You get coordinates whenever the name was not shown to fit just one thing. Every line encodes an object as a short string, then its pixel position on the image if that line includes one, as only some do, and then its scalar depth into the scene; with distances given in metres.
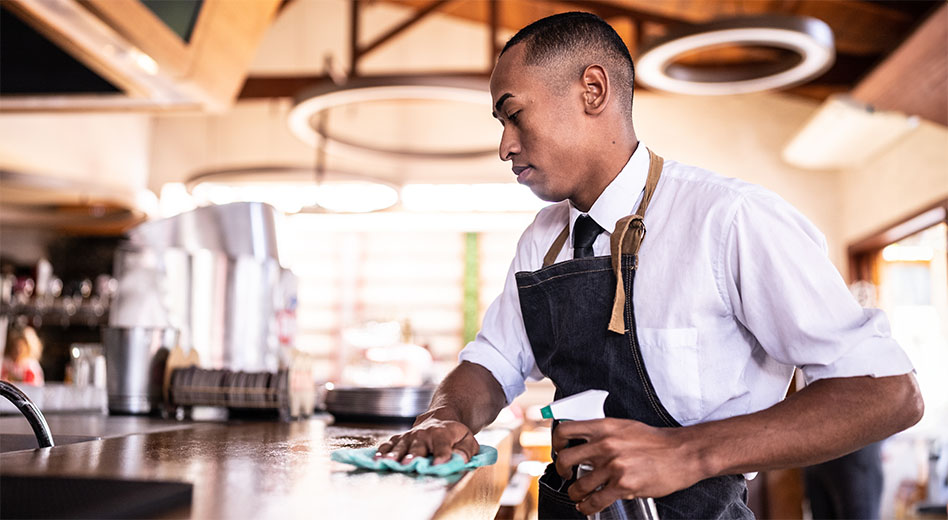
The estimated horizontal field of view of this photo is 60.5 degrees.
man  1.11
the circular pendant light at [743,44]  4.09
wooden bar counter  0.85
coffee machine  2.50
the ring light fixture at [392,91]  4.17
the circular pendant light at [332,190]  6.55
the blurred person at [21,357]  5.80
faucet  1.35
